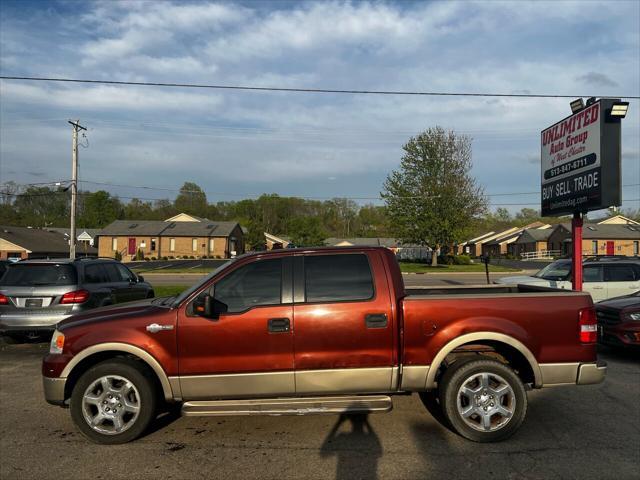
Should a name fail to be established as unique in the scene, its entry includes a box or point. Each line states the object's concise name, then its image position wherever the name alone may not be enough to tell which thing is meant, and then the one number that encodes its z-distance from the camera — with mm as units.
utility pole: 29812
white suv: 11625
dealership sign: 9609
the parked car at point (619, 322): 7703
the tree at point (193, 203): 102500
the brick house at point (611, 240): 59531
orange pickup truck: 4656
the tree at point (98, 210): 100188
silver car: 8398
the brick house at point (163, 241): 65750
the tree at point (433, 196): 46094
